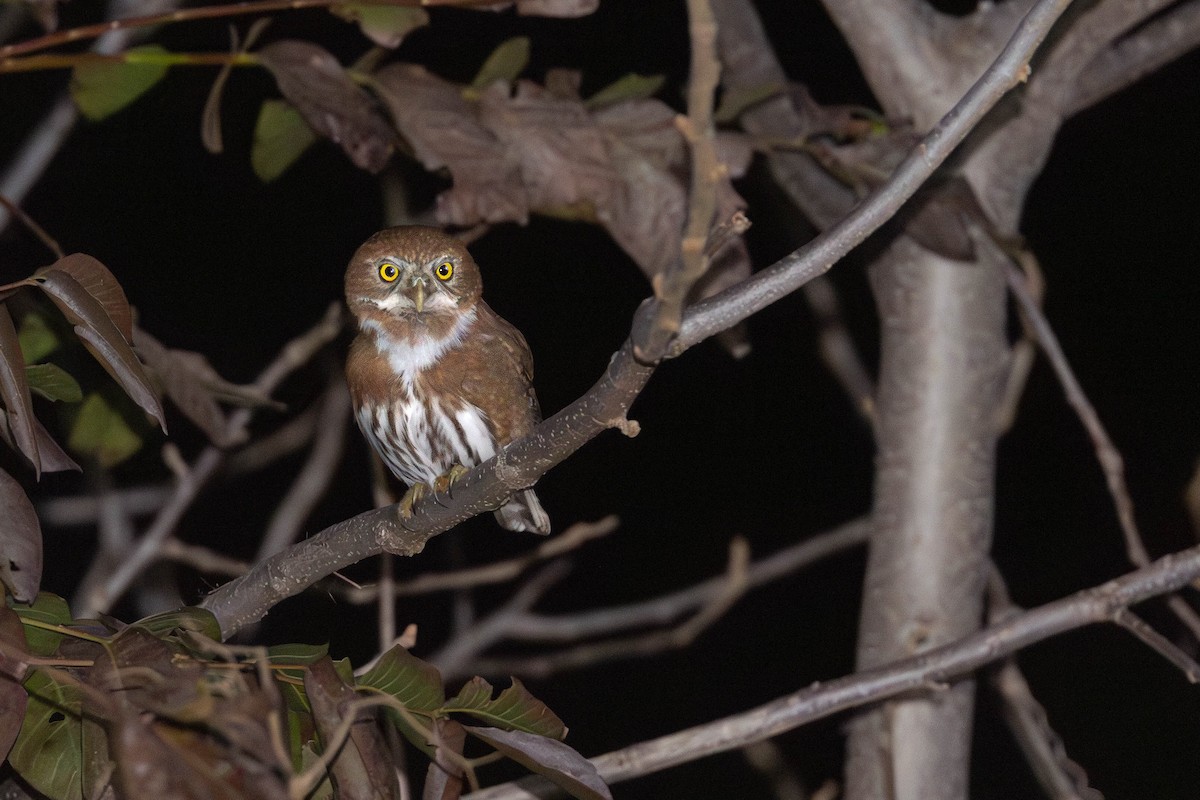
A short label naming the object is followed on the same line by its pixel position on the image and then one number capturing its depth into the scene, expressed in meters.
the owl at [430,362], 6.90
